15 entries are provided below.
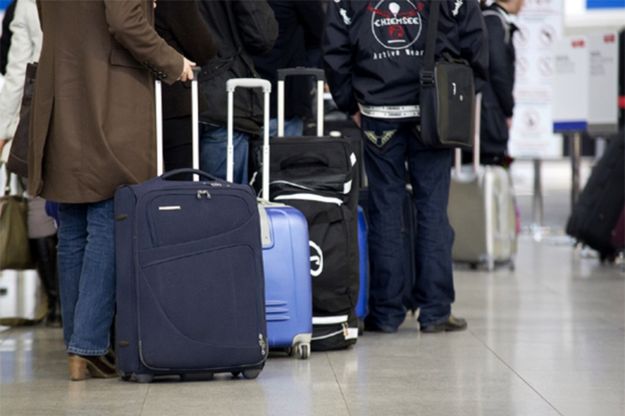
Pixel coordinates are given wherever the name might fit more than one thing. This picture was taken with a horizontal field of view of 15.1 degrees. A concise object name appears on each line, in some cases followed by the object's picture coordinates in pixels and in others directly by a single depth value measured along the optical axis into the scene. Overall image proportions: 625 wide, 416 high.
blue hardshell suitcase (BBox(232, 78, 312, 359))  8.08
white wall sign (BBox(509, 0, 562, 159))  18.41
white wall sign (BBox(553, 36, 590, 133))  17.98
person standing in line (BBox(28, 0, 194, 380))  7.41
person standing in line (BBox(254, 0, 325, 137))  10.23
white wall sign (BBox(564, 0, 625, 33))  29.02
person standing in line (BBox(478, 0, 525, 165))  13.14
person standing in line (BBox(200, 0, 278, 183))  8.73
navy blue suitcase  7.22
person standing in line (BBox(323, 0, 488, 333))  9.31
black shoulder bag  9.15
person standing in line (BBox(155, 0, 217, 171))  7.97
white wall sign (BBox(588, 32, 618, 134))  17.80
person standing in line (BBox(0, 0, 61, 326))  8.92
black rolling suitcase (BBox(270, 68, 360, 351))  8.54
